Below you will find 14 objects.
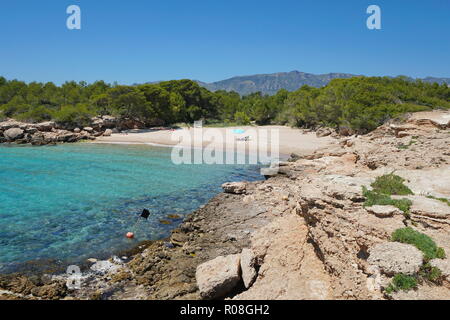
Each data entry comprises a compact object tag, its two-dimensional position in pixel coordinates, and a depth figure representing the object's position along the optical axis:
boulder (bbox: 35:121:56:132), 42.60
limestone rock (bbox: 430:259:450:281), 4.90
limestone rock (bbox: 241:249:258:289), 7.22
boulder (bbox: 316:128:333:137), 41.31
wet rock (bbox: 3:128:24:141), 40.41
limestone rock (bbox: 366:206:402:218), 6.48
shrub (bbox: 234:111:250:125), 60.59
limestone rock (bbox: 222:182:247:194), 17.38
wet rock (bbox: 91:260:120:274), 9.20
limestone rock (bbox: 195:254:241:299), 7.15
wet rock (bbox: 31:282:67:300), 7.76
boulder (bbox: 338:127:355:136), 35.64
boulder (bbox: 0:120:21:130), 42.19
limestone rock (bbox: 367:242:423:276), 5.10
